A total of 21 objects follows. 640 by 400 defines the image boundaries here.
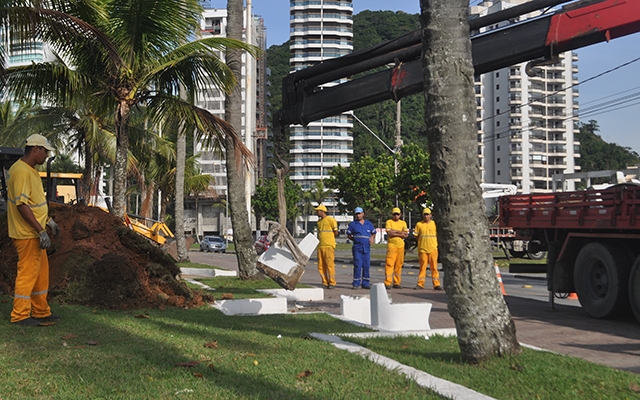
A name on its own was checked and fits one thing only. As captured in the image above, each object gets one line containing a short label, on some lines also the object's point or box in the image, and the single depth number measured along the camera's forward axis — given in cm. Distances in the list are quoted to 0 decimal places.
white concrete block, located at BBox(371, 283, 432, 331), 907
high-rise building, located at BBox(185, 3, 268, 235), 10631
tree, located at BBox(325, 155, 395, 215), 6044
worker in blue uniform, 1708
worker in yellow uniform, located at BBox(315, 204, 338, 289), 1714
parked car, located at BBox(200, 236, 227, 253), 6062
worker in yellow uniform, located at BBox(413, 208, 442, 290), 1705
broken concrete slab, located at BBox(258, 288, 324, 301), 1390
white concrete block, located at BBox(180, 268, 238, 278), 2080
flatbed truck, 1084
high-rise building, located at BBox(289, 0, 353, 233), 12138
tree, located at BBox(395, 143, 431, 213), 3997
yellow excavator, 1611
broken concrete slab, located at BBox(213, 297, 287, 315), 1079
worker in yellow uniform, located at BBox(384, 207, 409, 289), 1708
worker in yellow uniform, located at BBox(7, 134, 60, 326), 793
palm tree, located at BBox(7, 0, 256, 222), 1431
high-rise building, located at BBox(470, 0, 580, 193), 11231
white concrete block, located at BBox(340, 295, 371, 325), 1077
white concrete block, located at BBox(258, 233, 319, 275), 968
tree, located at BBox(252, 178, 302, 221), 9456
